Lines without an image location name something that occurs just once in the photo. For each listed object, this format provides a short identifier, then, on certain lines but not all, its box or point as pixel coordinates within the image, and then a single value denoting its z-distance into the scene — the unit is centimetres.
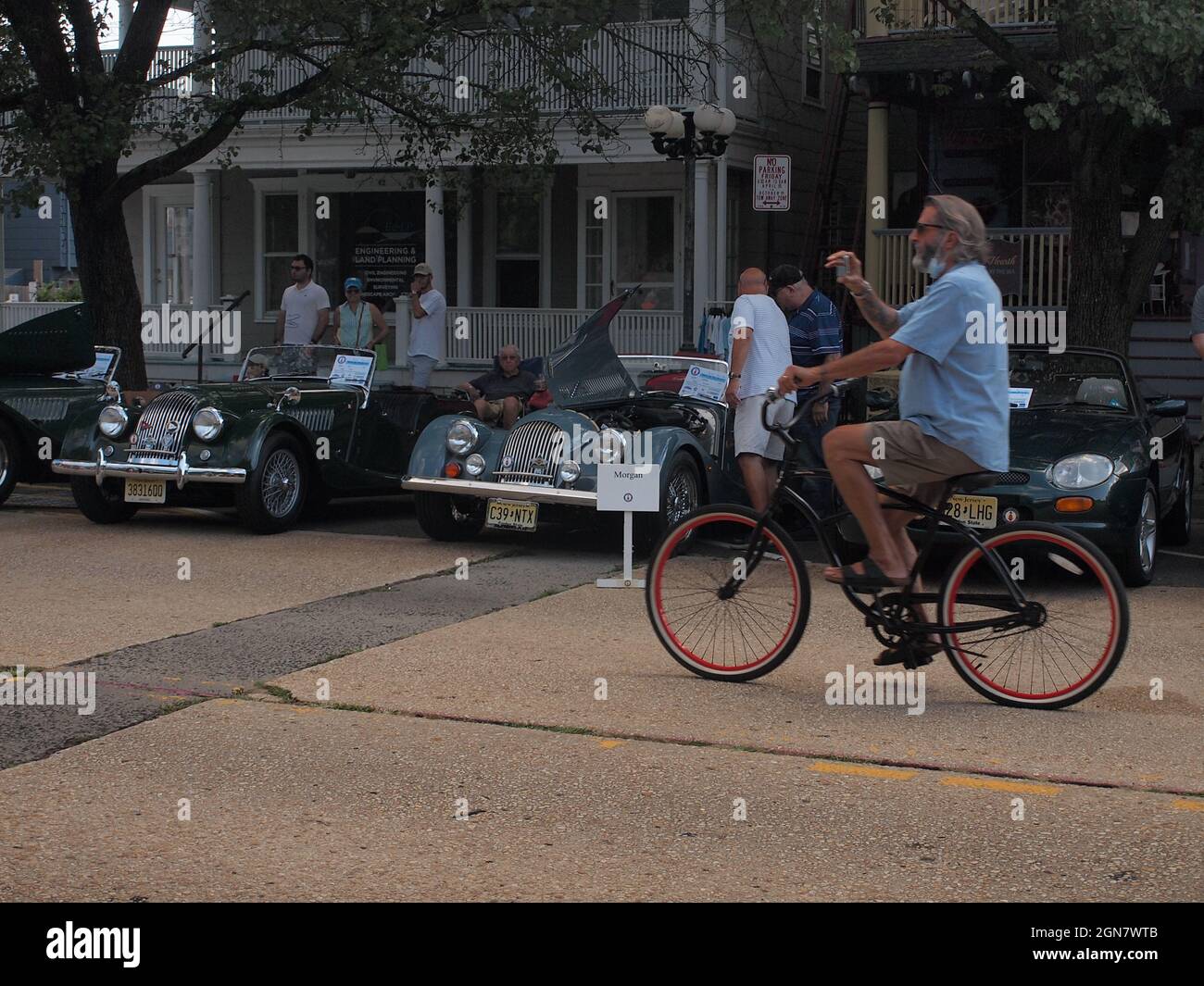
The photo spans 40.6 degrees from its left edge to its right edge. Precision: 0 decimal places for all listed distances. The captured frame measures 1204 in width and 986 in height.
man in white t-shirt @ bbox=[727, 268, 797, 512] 1015
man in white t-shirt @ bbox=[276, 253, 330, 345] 1648
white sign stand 948
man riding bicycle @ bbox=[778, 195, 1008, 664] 613
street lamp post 1688
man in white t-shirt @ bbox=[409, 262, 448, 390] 1772
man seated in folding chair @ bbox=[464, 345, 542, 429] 1280
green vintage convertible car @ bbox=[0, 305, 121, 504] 1304
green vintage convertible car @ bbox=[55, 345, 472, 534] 1162
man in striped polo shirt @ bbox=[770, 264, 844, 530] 1073
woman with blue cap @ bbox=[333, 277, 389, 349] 1714
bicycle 625
